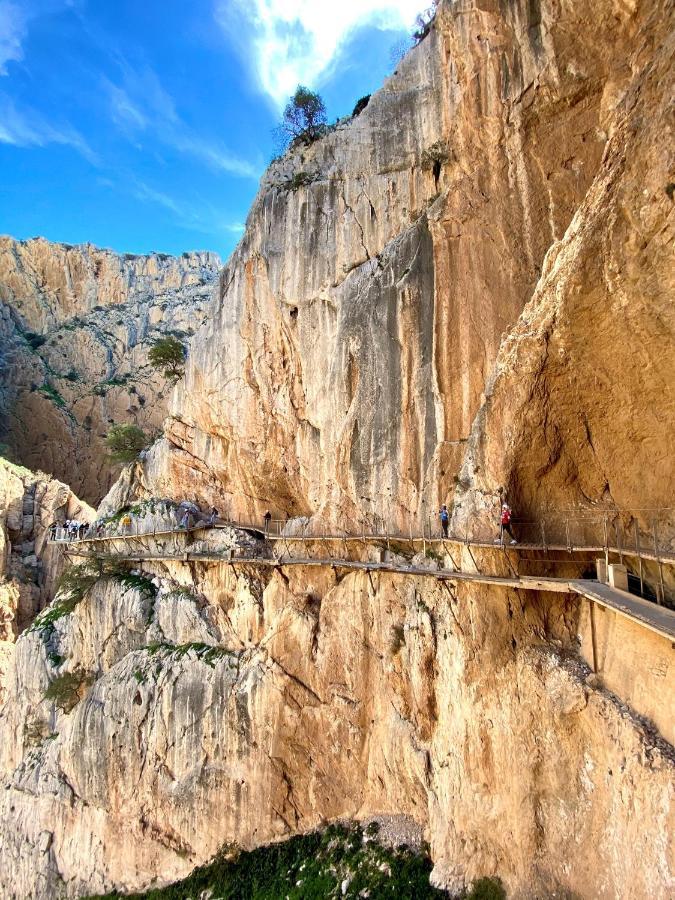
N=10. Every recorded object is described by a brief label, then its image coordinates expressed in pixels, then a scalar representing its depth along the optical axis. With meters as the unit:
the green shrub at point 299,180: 21.69
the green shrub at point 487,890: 11.29
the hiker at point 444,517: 14.53
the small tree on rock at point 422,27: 19.32
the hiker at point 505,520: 12.29
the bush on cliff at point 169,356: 33.78
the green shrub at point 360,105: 23.34
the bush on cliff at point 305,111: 24.11
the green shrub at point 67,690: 23.23
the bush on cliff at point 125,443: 33.81
